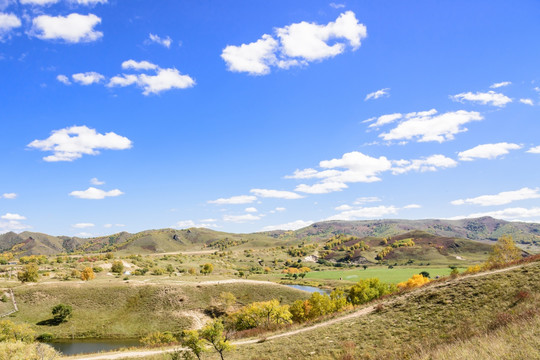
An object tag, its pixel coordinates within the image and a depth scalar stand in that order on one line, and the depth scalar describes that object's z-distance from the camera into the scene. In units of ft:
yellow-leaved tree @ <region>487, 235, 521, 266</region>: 335.67
